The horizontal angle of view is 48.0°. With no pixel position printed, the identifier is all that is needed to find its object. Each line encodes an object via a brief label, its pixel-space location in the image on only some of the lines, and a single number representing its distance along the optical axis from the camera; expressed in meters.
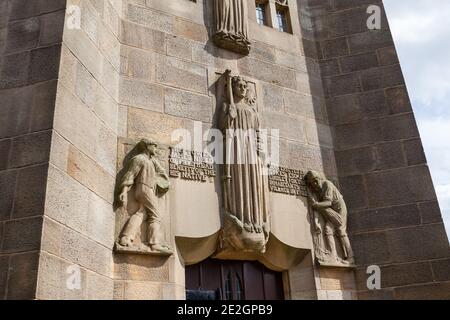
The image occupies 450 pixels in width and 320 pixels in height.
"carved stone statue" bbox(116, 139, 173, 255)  6.30
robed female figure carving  6.96
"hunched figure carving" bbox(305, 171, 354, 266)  7.57
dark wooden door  7.03
